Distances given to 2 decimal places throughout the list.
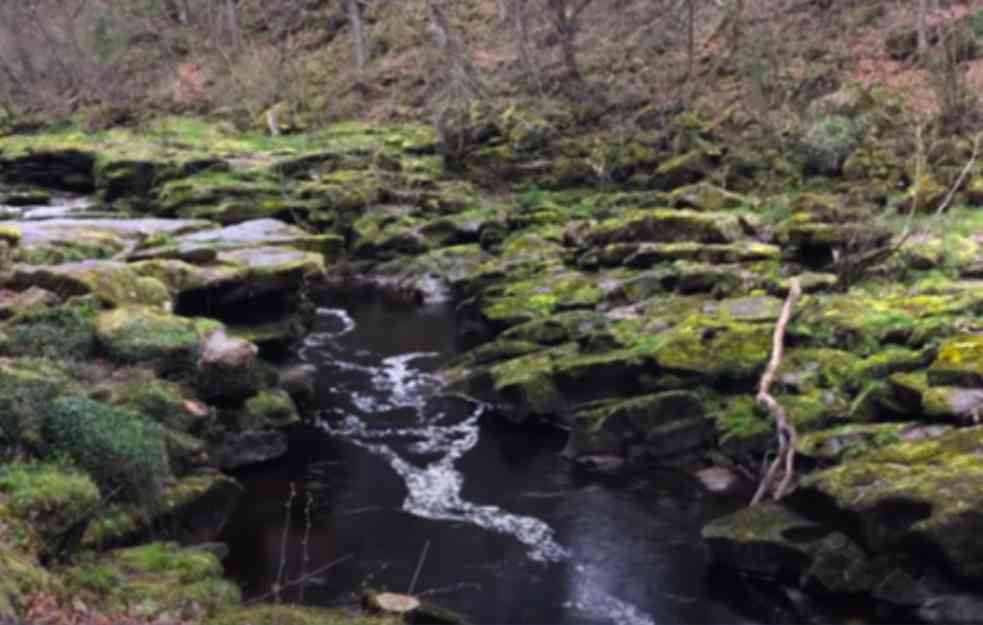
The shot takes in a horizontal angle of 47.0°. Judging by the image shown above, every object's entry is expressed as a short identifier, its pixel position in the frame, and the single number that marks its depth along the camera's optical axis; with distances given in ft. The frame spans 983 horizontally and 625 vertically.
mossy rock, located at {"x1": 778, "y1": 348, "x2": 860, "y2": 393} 45.19
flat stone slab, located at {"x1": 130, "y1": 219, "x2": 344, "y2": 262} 57.82
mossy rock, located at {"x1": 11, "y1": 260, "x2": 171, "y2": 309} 47.67
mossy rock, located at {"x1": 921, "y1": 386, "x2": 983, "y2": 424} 38.11
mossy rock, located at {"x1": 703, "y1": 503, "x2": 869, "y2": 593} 32.89
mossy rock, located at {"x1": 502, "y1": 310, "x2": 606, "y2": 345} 56.13
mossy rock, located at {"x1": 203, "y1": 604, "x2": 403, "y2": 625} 26.66
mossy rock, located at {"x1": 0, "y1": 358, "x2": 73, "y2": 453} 31.83
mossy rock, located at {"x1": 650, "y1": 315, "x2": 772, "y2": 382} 47.21
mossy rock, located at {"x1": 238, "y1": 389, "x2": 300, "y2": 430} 47.52
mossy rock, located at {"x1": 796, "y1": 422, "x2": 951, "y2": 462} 39.09
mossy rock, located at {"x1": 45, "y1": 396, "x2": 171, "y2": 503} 32.83
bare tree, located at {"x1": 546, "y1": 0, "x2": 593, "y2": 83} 101.55
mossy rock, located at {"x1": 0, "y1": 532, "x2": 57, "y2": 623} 21.54
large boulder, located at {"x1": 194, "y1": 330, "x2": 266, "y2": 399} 45.70
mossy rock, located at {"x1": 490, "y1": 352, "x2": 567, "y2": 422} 49.62
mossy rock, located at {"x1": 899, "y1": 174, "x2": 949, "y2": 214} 68.80
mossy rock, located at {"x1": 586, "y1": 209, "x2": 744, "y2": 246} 67.10
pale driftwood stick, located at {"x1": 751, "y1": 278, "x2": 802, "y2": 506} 38.78
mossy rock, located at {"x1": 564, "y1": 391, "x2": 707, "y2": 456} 44.80
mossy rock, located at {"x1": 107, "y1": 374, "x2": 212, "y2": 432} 39.75
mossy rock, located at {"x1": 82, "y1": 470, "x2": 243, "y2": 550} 32.73
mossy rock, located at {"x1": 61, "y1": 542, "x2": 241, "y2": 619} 27.04
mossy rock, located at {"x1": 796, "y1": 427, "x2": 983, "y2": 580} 30.55
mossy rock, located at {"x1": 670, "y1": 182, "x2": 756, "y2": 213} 75.82
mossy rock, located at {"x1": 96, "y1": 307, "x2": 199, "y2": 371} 43.78
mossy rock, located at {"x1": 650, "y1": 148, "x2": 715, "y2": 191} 86.02
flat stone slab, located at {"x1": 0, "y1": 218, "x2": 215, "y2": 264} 55.16
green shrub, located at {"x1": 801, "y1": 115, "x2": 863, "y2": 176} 80.43
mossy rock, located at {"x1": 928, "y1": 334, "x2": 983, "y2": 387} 39.58
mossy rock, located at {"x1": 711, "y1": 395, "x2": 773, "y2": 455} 43.57
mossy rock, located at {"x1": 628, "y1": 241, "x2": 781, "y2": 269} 61.87
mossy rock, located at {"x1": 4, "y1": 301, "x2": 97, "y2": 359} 40.91
